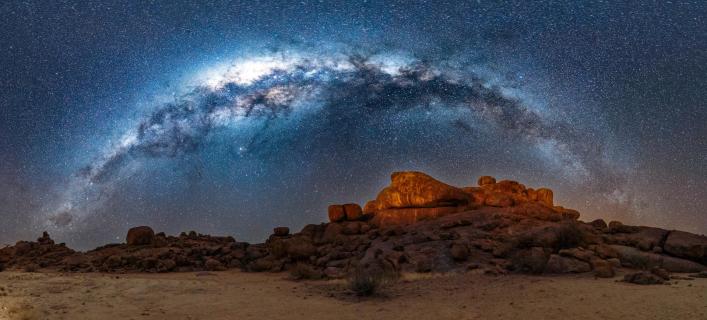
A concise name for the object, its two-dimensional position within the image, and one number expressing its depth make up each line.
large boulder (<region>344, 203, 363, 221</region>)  27.94
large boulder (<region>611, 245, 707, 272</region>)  16.39
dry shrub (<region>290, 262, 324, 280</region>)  18.30
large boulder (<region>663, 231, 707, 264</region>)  16.91
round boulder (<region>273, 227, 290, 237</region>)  28.84
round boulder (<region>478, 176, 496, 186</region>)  29.61
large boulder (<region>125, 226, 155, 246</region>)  26.25
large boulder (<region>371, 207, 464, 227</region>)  25.94
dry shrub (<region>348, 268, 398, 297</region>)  13.36
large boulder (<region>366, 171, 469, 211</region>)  26.42
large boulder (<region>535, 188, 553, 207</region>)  29.42
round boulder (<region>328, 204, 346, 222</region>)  27.91
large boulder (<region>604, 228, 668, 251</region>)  18.59
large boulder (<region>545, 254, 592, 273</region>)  15.34
